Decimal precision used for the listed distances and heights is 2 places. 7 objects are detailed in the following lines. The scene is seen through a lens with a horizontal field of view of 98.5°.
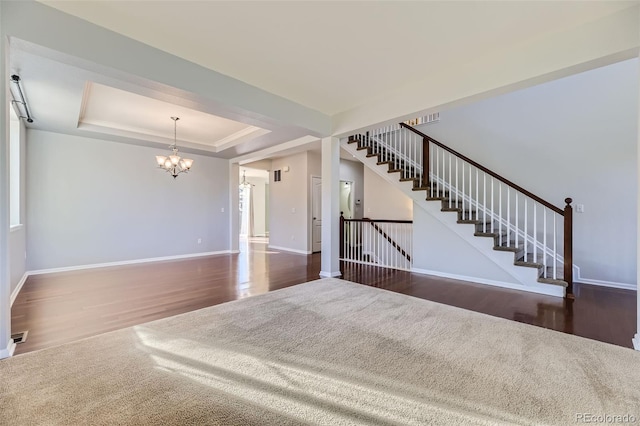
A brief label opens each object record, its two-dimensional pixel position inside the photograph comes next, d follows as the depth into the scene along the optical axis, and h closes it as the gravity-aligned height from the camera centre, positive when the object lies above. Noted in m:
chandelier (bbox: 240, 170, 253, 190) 11.23 +1.13
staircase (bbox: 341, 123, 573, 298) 3.92 +0.09
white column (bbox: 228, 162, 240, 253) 7.63 +0.10
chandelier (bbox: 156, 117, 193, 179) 5.16 +0.96
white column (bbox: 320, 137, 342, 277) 4.75 +0.03
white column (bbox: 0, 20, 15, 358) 2.05 +0.02
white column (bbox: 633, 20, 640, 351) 2.18 -0.48
